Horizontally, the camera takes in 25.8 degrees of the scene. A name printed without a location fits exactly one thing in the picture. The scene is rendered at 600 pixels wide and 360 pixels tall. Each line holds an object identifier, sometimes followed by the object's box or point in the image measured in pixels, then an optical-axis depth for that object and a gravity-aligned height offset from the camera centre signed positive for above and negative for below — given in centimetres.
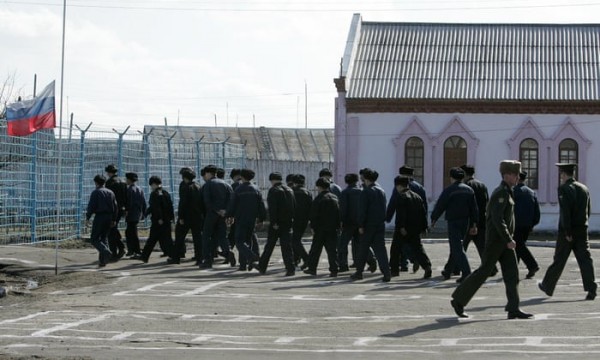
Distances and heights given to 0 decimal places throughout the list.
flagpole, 2236 +223
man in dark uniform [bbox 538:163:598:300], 1703 -36
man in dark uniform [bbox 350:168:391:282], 2053 -31
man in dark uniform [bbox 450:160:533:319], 1470 -51
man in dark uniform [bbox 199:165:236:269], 2283 -28
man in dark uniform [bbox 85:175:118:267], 2261 -18
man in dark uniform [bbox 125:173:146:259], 2458 -18
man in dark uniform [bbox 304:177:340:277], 2133 -33
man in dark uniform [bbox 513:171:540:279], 2089 -25
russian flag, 2248 +152
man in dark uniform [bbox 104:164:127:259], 2433 +1
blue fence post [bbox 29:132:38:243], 2772 +28
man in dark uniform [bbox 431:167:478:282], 2003 -8
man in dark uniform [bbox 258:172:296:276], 2147 -34
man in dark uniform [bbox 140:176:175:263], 2405 -24
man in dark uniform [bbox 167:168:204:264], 2358 -16
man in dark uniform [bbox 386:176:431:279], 2084 -25
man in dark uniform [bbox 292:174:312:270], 2239 -24
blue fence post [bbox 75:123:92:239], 2994 +56
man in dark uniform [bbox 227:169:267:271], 2198 -14
